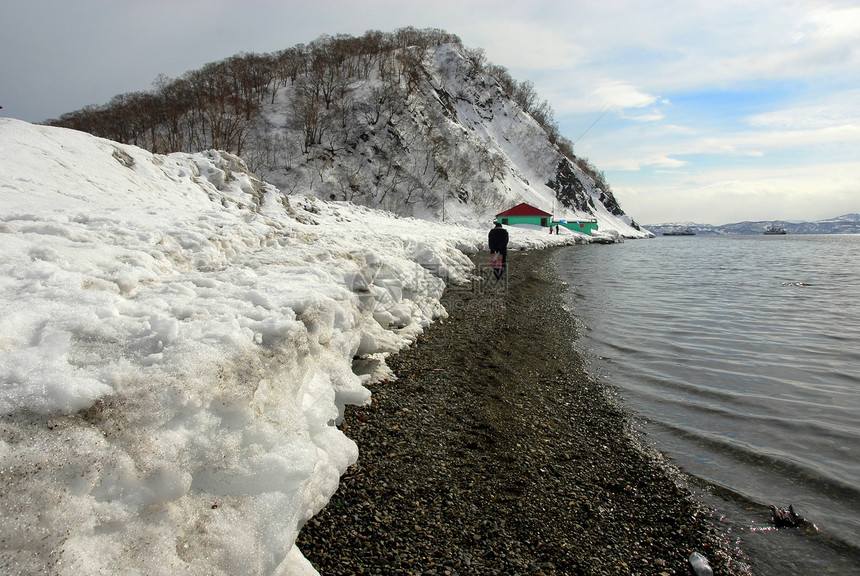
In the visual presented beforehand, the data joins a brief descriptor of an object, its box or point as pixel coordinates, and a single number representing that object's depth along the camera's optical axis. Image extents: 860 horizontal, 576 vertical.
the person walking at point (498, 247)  15.21
